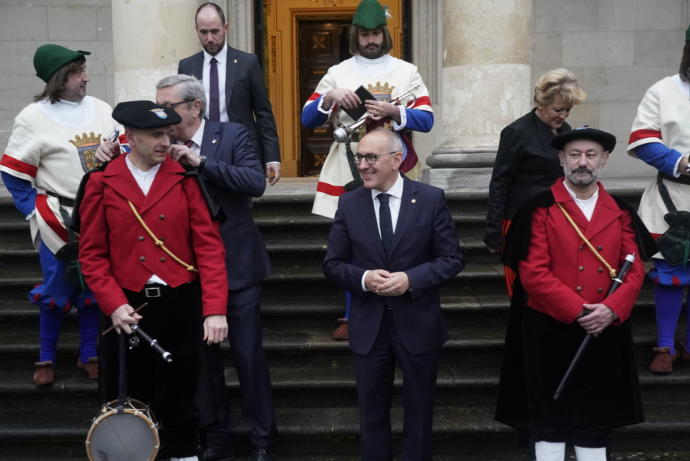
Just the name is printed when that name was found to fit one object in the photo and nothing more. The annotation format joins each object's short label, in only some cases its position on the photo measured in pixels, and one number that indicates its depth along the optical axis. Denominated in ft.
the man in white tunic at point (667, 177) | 17.87
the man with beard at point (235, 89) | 18.76
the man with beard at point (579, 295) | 13.87
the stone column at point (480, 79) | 24.12
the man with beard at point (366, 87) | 17.87
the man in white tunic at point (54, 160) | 17.47
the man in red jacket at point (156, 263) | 13.58
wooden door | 34.86
